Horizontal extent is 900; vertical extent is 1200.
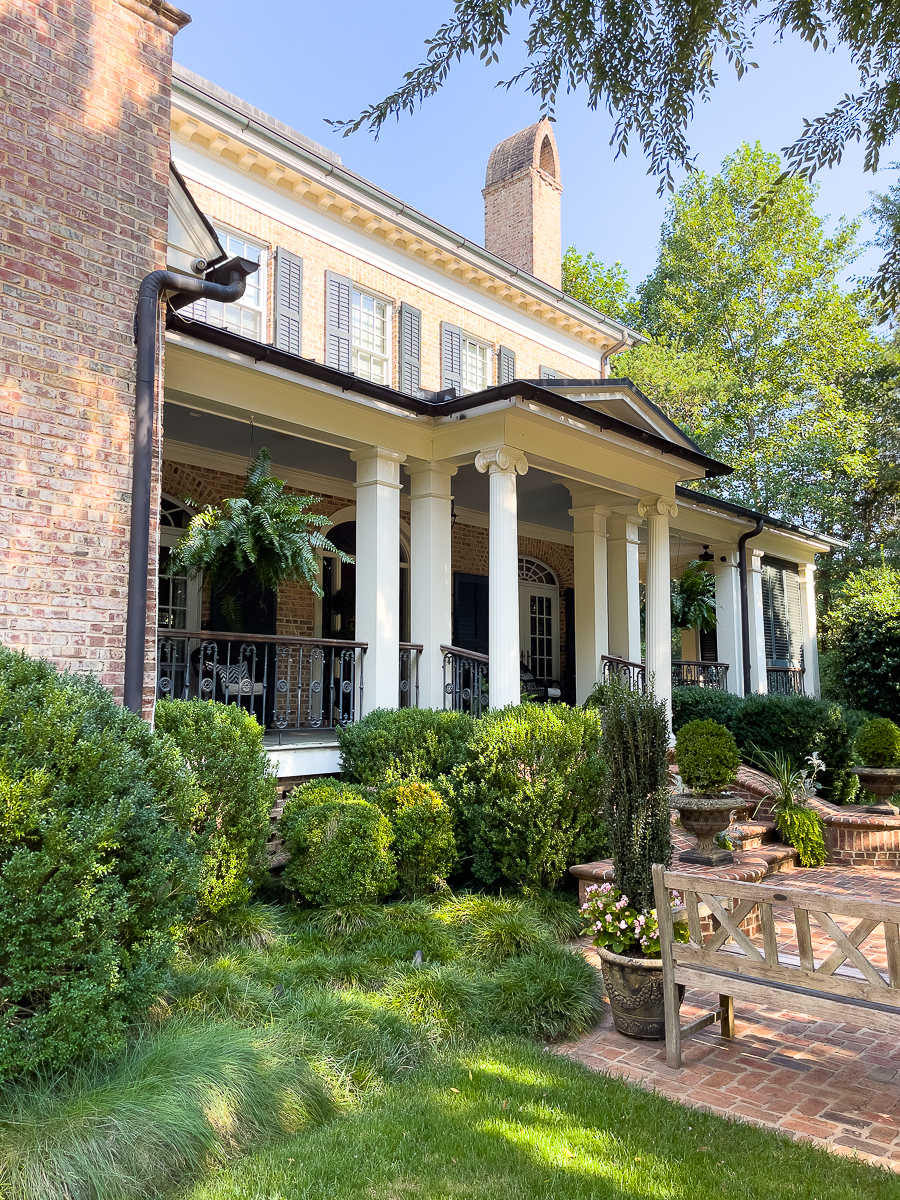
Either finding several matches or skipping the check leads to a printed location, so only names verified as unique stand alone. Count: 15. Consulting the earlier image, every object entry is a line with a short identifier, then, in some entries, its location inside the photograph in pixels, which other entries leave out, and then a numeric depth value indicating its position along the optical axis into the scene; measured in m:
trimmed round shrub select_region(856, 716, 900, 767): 10.56
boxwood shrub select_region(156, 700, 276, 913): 5.58
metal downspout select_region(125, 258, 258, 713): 5.46
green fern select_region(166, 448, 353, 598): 7.43
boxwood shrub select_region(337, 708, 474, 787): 7.62
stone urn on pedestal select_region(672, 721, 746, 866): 7.71
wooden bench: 3.82
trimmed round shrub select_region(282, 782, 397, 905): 6.11
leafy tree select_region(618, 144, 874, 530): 23.36
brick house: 5.34
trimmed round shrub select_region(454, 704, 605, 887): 7.09
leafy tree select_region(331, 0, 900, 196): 4.78
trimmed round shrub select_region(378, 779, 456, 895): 6.80
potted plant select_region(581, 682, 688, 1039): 4.80
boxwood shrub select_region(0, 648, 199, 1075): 3.25
